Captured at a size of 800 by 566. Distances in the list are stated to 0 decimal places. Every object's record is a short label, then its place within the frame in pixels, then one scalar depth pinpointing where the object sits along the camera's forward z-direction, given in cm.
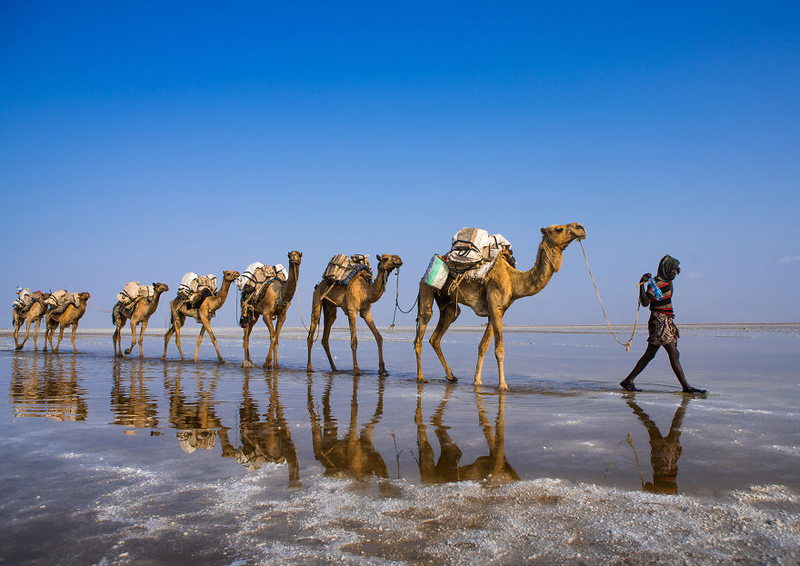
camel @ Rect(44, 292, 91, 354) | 2661
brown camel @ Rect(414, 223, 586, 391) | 1077
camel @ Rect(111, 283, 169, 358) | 2262
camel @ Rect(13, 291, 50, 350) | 2755
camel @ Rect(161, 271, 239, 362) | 1925
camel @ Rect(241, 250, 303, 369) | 1644
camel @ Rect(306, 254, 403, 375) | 1410
